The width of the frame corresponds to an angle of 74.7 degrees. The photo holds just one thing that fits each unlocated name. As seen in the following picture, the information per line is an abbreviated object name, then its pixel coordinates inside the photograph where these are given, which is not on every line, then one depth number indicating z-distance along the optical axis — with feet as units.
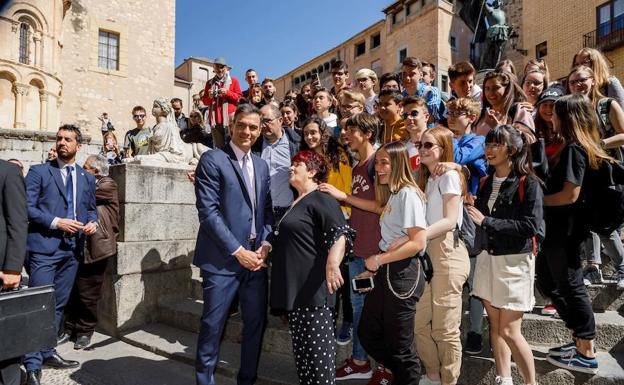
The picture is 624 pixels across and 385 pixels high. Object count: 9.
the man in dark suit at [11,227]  10.19
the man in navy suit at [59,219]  13.30
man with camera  25.05
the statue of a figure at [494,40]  30.89
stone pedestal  16.47
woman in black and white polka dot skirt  9.16
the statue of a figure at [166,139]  19.51
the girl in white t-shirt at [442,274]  9.47
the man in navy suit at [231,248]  10.39
